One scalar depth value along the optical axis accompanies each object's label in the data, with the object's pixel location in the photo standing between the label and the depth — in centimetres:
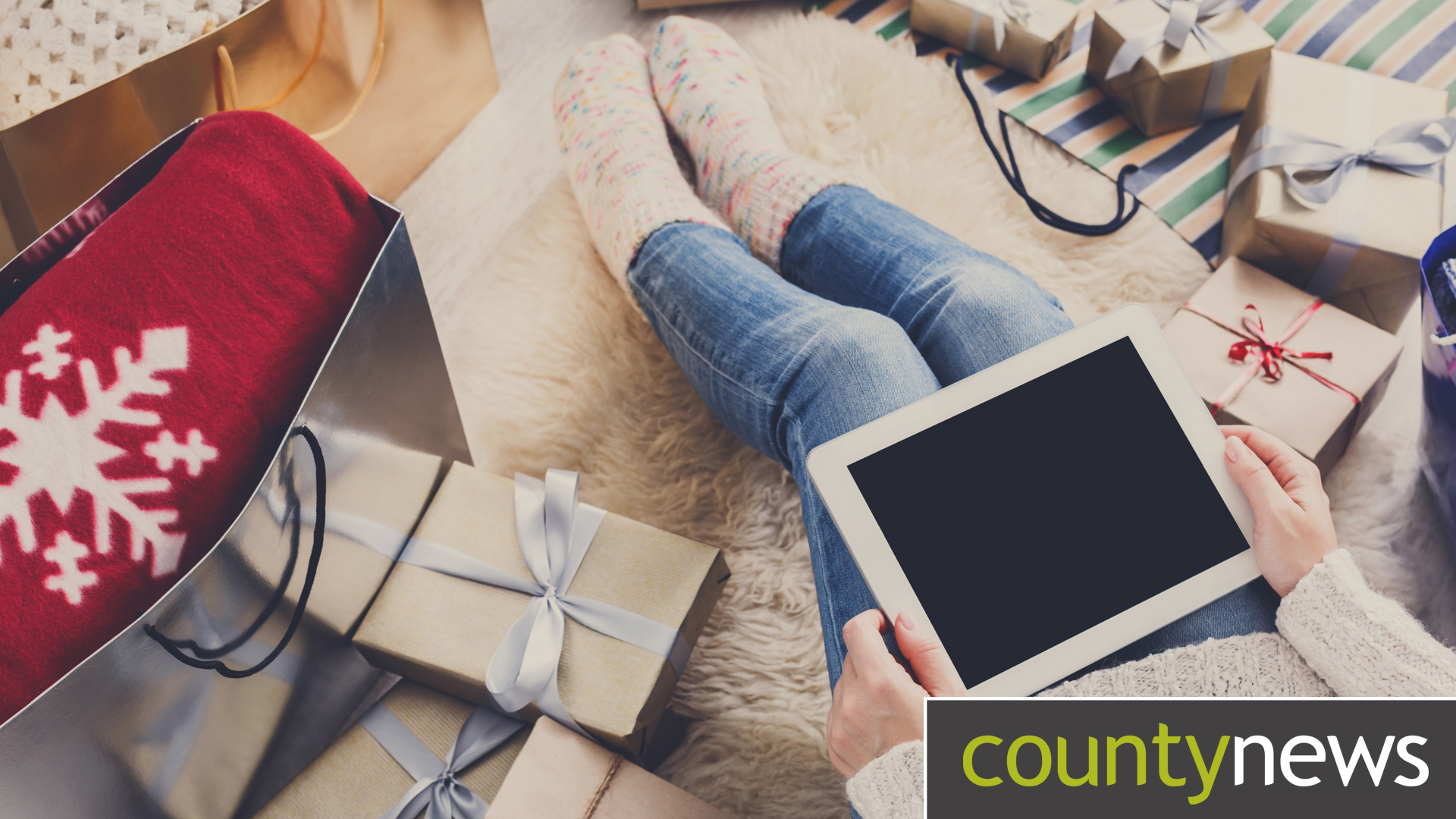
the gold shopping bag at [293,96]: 70
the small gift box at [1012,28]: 105
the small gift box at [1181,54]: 96
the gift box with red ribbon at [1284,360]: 80
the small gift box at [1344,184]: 84
